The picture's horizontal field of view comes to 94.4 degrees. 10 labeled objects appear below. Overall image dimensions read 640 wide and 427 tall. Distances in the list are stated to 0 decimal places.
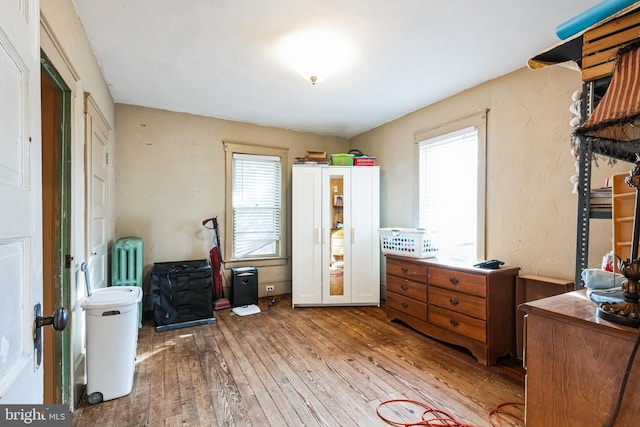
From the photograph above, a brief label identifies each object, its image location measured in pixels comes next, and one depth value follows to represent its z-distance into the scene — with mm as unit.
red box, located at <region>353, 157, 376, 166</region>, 4004
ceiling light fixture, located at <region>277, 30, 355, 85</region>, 2176
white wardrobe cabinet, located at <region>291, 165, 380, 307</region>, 3926
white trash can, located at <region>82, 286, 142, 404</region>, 1930
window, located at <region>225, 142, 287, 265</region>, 4129
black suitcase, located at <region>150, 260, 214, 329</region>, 3227
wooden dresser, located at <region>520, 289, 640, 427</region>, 880
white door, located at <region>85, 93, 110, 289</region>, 2246
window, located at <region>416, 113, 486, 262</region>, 2975
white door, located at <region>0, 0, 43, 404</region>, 632
